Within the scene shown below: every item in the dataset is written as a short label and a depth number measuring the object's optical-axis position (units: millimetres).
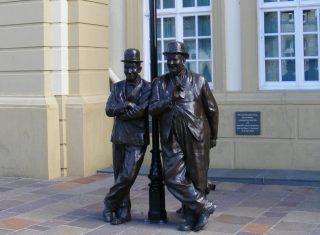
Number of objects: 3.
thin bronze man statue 7387
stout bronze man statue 7016
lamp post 7500
